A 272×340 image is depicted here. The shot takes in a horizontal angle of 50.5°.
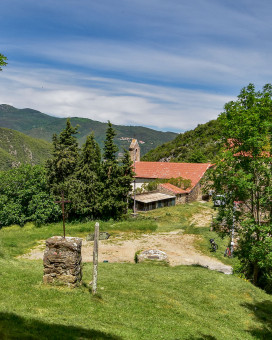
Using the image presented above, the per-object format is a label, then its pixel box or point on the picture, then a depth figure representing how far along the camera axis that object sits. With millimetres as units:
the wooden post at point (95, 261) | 11523
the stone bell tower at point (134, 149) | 63844
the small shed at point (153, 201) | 45481
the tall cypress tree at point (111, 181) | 37875
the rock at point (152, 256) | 22234
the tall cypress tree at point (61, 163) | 38153
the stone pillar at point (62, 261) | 11281
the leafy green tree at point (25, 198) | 36219
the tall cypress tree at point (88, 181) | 37781
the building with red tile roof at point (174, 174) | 52219
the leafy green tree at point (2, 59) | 15055
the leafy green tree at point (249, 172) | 16422
